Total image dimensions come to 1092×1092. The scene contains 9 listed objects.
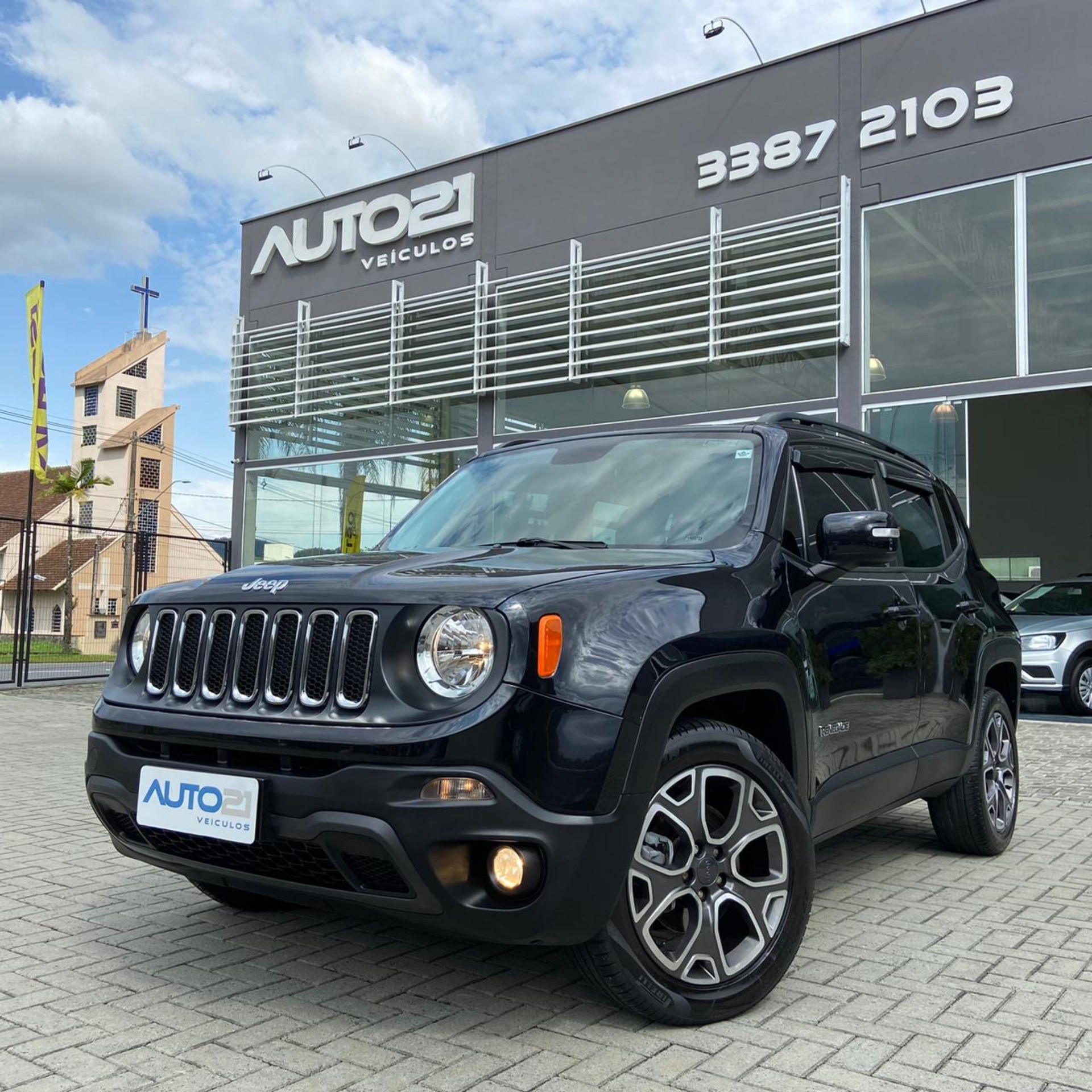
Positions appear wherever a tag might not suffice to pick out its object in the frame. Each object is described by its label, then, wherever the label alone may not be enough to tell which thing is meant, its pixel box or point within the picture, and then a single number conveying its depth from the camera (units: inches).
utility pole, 650.2
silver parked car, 463.5
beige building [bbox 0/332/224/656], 2187.5
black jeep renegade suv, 104.5
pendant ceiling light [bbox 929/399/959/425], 478.3
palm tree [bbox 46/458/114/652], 2076.8
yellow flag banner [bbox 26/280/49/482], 644.1
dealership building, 468.1
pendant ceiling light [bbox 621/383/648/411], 561.3
